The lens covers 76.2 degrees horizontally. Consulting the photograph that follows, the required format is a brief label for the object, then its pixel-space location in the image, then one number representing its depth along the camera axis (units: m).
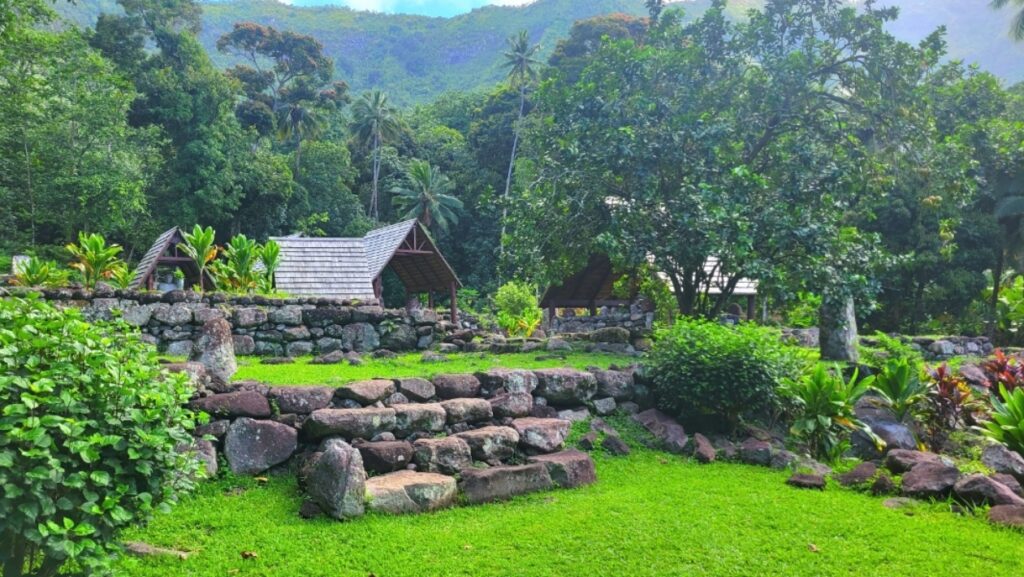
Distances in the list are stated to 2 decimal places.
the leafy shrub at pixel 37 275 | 10.45
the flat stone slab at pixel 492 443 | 7.11
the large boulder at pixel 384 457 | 6.39
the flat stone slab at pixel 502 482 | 6.27
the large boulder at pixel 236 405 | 6.31
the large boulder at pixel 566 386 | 8.67
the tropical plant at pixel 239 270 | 13.08
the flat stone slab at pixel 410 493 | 5.78
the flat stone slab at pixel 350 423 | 6.57
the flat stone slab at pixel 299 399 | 6.74
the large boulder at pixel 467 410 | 7.52
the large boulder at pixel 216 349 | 7.85
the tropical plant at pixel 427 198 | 41.97
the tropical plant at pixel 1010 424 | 7.36
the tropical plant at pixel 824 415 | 8.48
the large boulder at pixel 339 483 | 5.53
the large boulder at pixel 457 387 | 7.91
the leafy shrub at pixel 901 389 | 9.44
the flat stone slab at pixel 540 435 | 7.60
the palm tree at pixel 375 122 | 45.84
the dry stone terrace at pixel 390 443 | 5.80
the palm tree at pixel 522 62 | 48.53
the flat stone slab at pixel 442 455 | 6.59
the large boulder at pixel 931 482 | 6.61
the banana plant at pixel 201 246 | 14.14
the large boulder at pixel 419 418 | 7.07
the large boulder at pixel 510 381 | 8.30
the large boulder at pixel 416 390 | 7.58
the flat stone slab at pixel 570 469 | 6.83
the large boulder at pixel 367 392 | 7.07
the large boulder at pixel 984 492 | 6.27
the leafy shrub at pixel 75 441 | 3.03
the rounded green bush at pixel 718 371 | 8.47
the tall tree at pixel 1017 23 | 28.42
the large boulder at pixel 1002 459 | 7.68
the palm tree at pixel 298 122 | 43.56
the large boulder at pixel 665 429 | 8.40
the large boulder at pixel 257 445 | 6.27
